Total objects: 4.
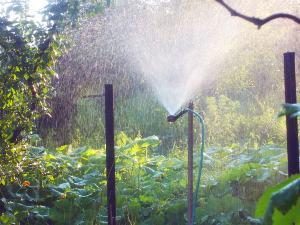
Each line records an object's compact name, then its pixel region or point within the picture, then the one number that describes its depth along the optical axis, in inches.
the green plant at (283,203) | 63.3
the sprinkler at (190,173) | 213.2
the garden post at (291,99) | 207.7
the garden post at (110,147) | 241.9
